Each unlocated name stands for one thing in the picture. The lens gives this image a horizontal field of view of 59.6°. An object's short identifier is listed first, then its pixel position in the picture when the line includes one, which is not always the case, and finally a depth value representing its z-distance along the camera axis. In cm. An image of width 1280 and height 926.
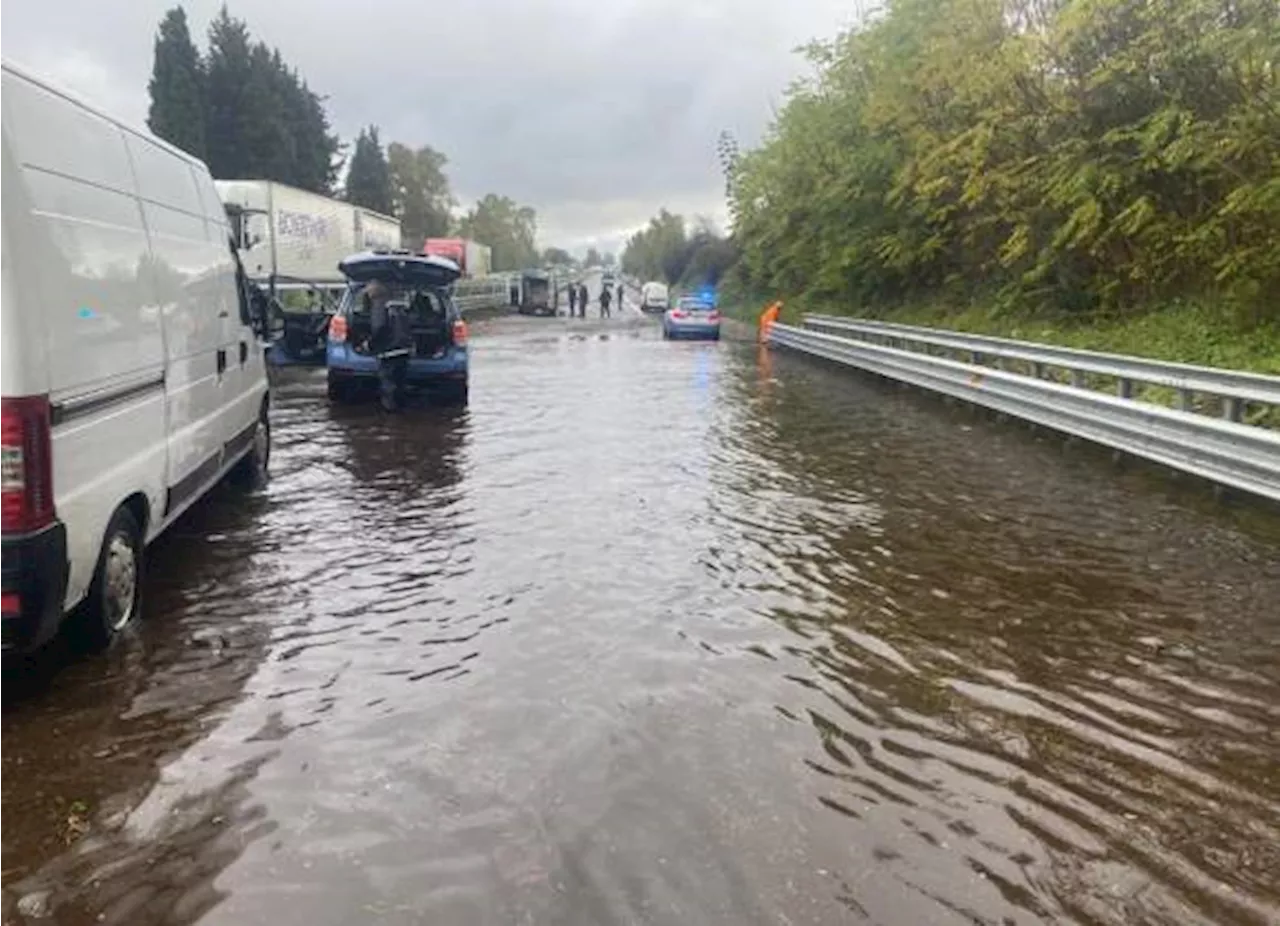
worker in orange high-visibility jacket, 3388
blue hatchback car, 1441
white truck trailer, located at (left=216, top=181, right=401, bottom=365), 2180
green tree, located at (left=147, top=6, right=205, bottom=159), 7700
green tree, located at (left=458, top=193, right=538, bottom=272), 14000
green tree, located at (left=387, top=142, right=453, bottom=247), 11638
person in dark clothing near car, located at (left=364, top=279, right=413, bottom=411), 1435
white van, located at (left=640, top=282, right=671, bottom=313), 6141
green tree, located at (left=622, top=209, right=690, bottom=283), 9700
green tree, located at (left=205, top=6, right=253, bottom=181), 8244
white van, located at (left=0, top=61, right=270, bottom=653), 432
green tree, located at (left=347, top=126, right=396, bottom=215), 10888
